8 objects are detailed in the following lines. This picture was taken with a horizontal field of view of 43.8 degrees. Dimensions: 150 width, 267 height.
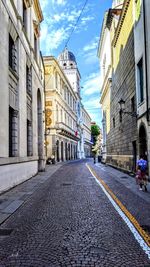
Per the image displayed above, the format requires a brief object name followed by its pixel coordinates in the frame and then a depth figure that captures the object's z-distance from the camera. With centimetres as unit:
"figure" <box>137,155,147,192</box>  725
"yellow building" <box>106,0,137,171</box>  1117
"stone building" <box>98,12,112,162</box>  1922
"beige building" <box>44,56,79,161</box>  2616
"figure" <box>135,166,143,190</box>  729
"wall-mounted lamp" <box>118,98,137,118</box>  1036
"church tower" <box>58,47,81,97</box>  4933
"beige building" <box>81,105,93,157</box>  5822
